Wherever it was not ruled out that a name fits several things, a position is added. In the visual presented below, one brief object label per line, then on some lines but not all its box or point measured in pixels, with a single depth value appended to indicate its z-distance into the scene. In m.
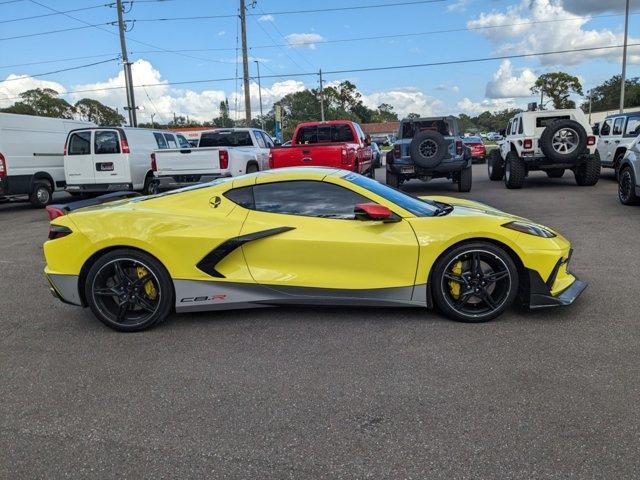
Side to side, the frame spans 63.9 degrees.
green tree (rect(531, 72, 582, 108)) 84.31
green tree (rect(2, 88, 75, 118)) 92.38
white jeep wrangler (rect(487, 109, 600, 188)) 12.68
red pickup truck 11.11
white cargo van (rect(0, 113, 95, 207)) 12.83
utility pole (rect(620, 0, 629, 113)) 27.18
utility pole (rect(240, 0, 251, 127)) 29.03
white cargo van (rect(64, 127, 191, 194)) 13.22
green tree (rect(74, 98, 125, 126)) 104.12
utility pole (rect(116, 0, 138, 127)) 27.80
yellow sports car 4.18
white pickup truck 11.62
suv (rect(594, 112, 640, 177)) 13.50
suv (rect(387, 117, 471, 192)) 12.08
